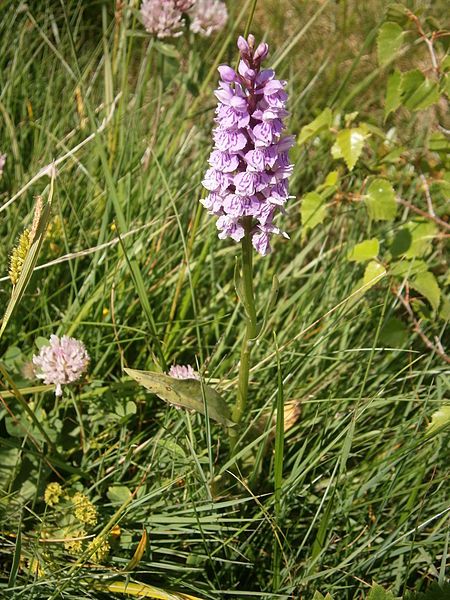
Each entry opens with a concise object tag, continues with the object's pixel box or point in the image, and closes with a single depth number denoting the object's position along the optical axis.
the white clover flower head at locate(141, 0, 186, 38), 0.43
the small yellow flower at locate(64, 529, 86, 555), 0.31
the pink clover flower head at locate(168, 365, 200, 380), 0.35
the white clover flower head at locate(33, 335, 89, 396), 0.33
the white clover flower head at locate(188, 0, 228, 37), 0.49
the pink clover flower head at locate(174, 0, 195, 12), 0.43
